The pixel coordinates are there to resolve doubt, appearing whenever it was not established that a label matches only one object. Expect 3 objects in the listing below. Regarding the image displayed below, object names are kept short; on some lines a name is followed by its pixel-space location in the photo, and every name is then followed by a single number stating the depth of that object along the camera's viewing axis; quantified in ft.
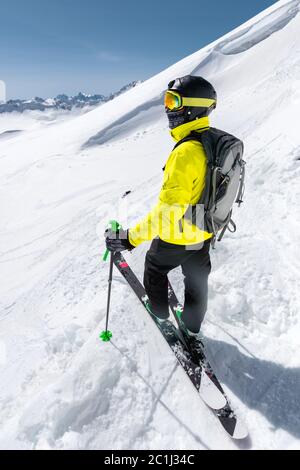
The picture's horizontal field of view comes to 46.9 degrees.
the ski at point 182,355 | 11.60
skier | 10.41
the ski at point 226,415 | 10.59
